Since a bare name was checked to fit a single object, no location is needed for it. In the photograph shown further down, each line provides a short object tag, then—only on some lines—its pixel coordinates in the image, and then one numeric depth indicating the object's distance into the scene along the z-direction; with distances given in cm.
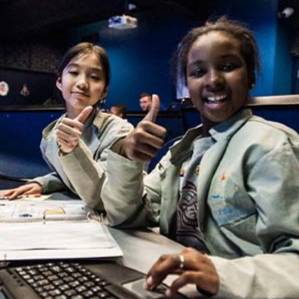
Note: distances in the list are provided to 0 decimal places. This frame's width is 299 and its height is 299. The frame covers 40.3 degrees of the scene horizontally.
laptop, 59
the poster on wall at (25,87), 937
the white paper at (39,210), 106
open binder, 77
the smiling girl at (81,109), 144
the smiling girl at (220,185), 59
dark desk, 77
